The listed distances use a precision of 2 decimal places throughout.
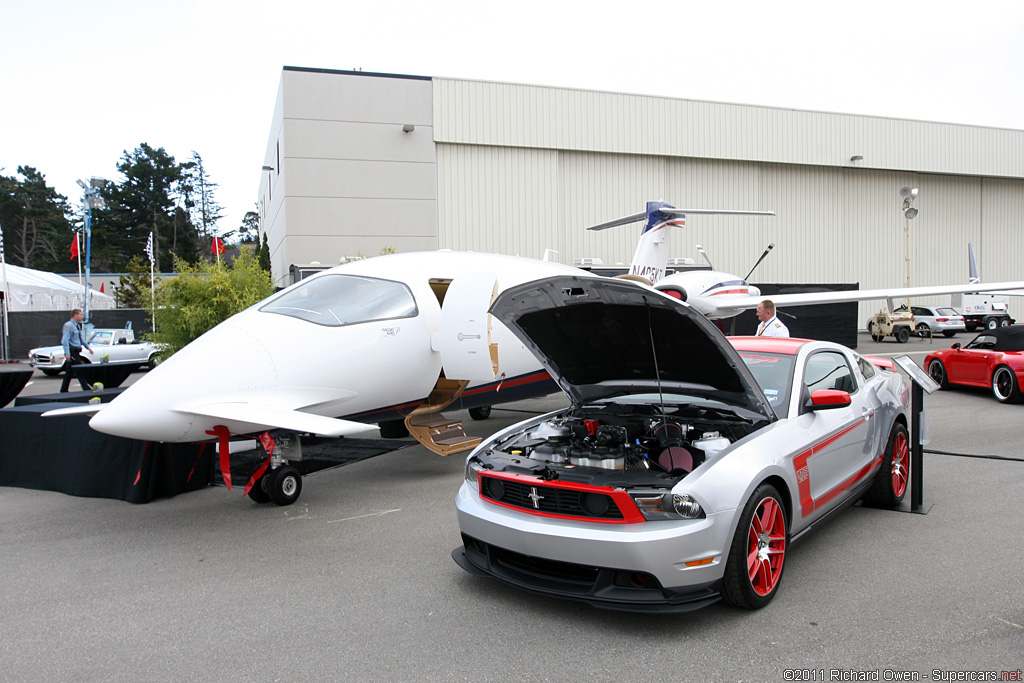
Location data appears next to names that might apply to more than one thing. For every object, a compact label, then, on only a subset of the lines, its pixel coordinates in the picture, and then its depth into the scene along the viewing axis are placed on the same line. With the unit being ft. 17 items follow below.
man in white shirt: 28.19
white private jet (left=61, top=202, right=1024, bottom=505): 17.67
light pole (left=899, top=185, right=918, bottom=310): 92.63
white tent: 96.69
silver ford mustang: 11.25
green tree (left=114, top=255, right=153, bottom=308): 127.95
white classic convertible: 68.64
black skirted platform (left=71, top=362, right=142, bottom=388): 34.53
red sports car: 36.78
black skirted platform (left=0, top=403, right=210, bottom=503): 21.90
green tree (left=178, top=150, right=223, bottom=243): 269.95
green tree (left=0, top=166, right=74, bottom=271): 218.59
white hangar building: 83.87
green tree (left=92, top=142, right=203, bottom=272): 204.23
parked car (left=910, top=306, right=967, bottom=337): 105.29
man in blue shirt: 52.24
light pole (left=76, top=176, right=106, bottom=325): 77.97
